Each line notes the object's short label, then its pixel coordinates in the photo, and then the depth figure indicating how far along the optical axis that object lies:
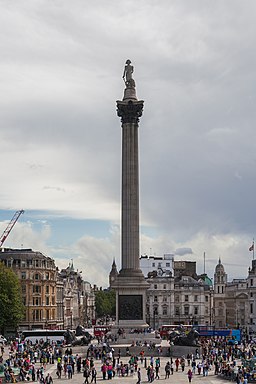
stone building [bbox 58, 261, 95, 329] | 172.12
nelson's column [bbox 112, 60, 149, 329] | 95.00
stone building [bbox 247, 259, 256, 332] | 163.00
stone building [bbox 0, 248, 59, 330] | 139.50
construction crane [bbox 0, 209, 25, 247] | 185.01
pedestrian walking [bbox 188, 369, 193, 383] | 59.16
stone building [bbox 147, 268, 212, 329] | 172.00
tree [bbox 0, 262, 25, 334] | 114.75
